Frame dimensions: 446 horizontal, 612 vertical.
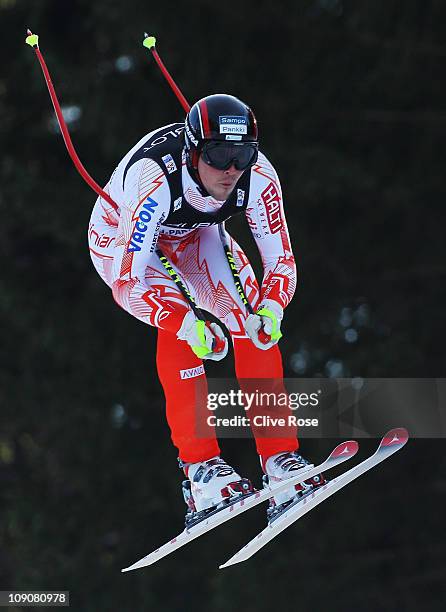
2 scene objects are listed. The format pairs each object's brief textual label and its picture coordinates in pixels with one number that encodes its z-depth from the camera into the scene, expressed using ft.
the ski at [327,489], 45.06
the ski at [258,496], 44.60
